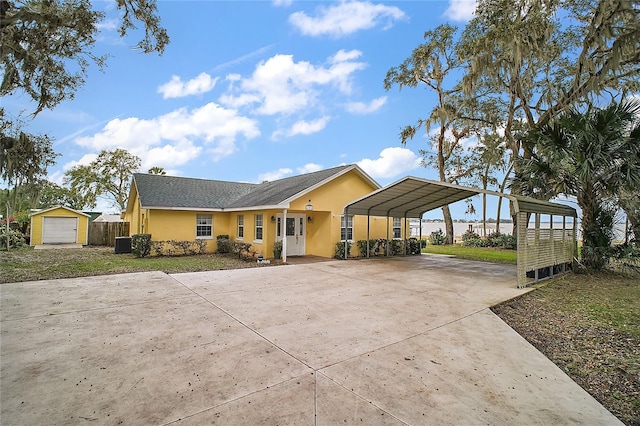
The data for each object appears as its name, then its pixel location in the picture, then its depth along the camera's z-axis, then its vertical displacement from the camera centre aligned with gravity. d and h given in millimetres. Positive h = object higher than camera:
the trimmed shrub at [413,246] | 16759 -1108
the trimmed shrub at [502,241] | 21031 -1055
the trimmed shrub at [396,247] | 16055 -1129
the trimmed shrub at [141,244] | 14312 -950
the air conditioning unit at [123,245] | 16438 -1132
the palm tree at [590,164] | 9430 +1967
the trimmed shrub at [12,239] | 16766 -930
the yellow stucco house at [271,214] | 14008 +470
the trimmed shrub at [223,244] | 16125 -1031
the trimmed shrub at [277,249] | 13740 -1071
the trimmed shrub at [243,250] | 14141 -1160
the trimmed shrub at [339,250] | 14398 -1176
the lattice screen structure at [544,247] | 8570 -646
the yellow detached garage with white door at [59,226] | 20719 -234
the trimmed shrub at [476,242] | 22878 -1258
